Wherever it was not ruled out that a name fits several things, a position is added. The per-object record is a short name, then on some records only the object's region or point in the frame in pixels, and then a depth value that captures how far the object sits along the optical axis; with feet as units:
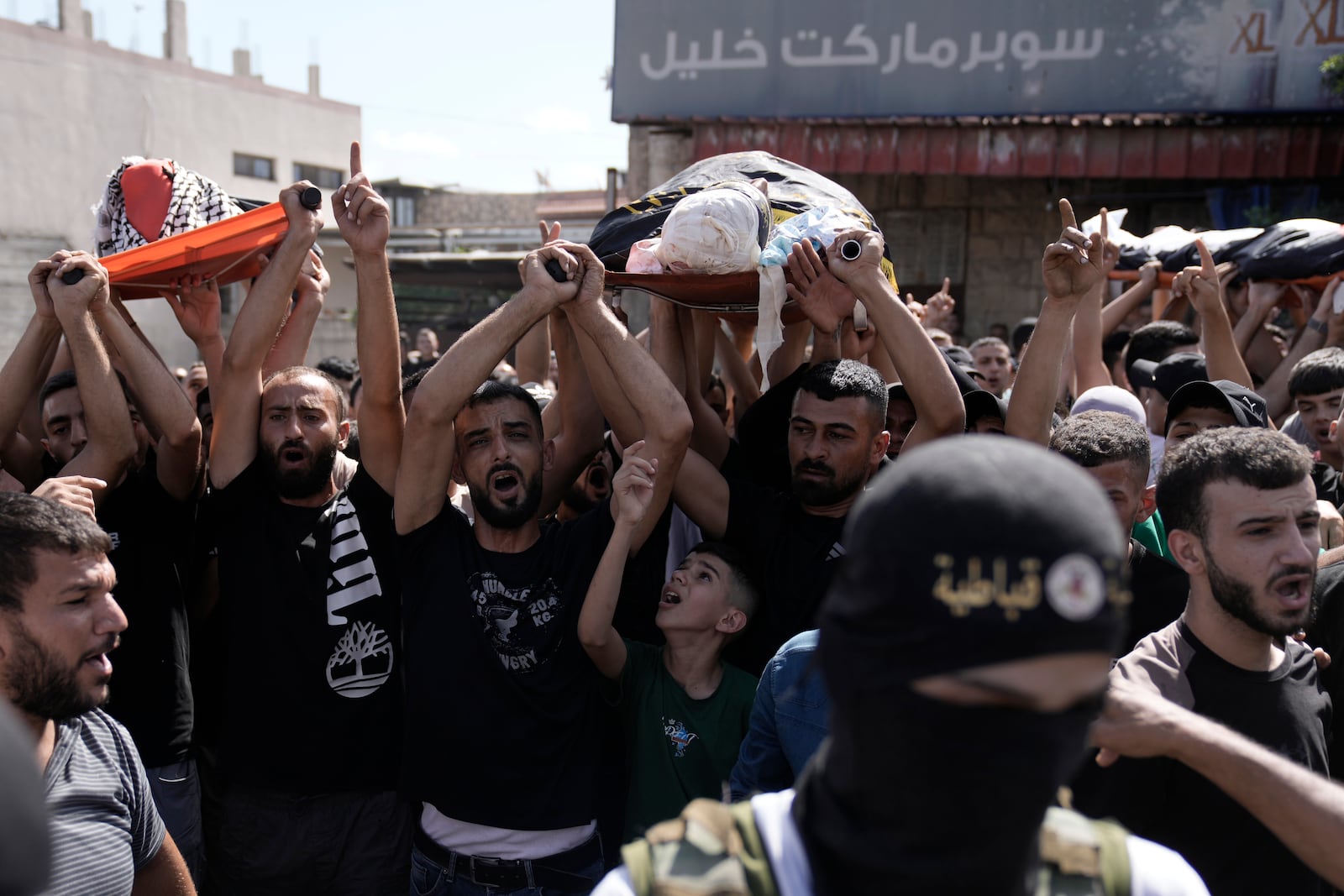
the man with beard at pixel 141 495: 10.68
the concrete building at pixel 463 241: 59.21
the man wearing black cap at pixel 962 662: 3.43
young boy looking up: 9.46
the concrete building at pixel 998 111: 34.81
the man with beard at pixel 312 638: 10.46
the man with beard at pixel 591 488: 13.56
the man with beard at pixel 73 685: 7.21
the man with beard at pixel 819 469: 10.41
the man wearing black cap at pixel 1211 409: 11.80
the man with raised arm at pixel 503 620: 9.38
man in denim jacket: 7.88
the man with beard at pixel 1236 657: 6.95
